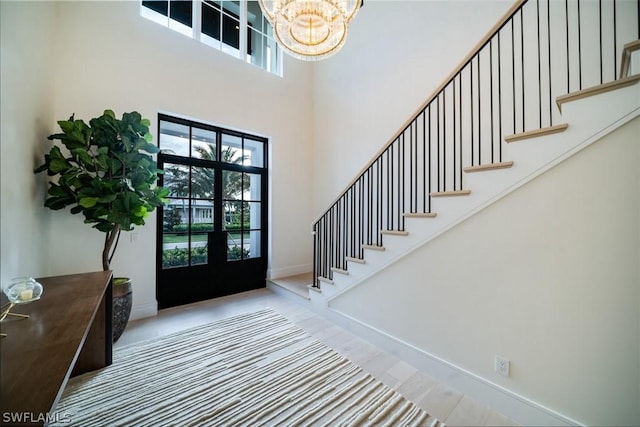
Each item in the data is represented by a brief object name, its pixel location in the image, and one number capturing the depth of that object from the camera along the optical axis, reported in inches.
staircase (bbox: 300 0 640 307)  57.1
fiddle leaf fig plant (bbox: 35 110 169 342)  94.7
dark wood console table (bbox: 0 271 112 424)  31.5
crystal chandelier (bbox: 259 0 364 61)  81.3
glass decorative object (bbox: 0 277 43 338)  57.5
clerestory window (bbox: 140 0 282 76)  144.3
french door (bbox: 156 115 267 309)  141.6
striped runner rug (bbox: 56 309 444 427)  65.7
